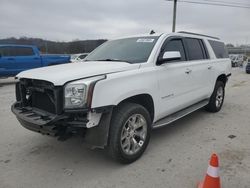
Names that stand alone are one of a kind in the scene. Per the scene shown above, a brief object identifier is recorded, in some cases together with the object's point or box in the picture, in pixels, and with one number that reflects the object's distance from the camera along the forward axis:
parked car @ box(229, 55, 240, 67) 29.51
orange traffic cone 2.37
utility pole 20.70
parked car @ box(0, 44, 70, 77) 11.60
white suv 2.68
